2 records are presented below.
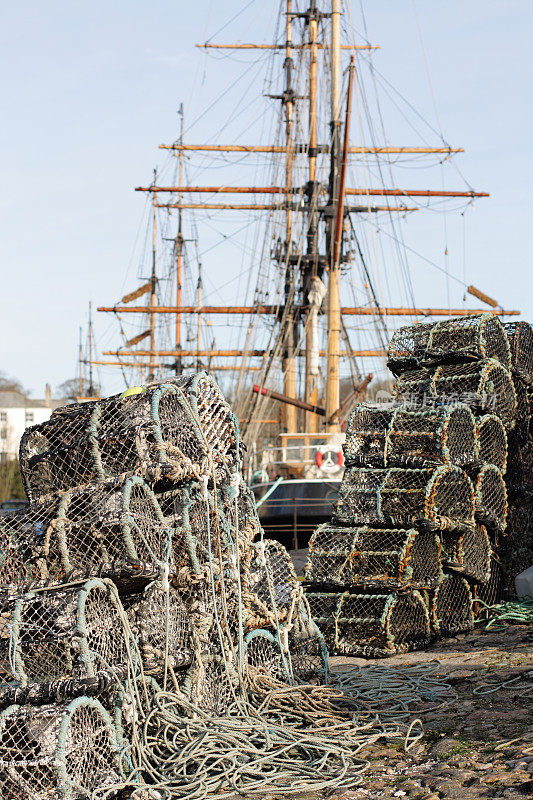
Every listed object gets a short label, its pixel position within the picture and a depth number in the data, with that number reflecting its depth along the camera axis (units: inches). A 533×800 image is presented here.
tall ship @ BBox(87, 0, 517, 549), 850.8
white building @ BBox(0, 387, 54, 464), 2234.3
